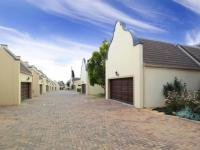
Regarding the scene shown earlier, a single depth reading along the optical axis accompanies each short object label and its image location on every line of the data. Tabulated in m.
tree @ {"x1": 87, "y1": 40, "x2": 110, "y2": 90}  20.93
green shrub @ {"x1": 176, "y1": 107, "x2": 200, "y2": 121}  7.82
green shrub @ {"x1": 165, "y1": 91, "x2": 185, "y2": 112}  9.24
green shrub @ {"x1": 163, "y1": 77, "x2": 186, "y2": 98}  11.35
